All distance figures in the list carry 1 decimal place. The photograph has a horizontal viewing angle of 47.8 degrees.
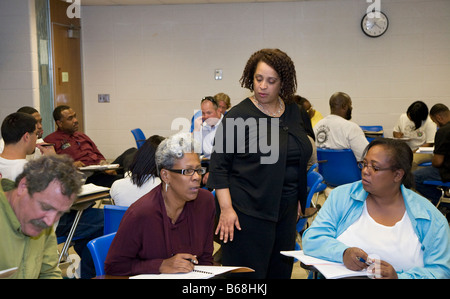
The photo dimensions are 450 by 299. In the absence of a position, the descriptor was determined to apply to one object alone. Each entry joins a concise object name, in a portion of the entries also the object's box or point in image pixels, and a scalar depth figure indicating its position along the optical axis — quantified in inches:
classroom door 313.1
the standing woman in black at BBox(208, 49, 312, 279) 100.6
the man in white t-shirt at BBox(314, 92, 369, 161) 207.2
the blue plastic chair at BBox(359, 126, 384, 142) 345.4
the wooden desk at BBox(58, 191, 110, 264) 141.7
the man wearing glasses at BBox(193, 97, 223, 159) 220.4
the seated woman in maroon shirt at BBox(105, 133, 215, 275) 81.0
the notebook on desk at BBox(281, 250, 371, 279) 74.3
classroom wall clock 340.2
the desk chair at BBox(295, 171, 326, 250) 134.7
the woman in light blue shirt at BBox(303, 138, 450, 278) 79.1
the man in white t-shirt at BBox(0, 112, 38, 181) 149.9
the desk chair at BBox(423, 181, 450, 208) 199.6
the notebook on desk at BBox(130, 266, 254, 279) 73.8
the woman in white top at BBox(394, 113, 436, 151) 269.1
